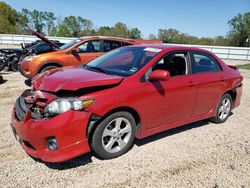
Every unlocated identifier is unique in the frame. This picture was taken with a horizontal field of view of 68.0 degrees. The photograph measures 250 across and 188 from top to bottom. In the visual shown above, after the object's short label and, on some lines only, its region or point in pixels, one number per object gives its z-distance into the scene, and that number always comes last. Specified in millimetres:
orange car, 5580
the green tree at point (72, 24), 62598
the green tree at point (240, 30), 42971
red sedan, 2264
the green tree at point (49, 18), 72029
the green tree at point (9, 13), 58329
